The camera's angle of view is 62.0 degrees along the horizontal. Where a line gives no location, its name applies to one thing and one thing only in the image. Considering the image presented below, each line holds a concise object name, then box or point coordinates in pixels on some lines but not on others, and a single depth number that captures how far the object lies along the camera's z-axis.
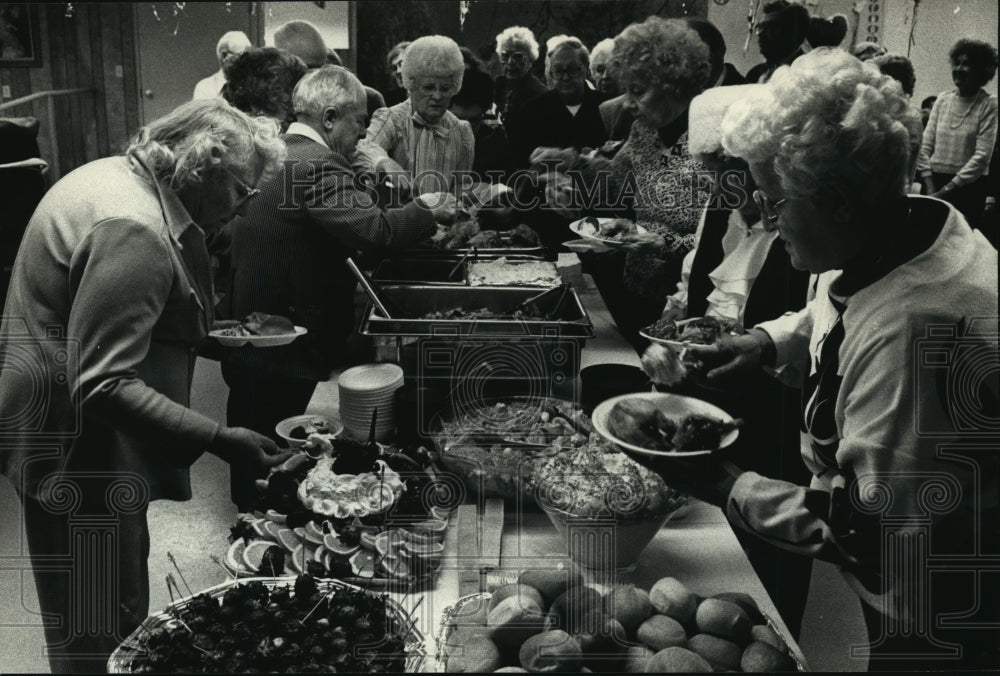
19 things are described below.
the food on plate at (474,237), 2.86
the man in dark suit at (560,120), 2.82
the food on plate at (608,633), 0.97
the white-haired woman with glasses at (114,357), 1.20
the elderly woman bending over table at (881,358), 0.99
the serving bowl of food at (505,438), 1.43
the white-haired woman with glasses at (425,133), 2.75
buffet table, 1.19
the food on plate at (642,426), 1.18
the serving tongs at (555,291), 2.02
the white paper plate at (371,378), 1.76
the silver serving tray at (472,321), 1.71
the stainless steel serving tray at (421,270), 2.45
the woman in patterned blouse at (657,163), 2.09
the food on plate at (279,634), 0.97
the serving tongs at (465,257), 2.53
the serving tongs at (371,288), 1.85
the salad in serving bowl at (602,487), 1.26
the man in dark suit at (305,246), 2.13
